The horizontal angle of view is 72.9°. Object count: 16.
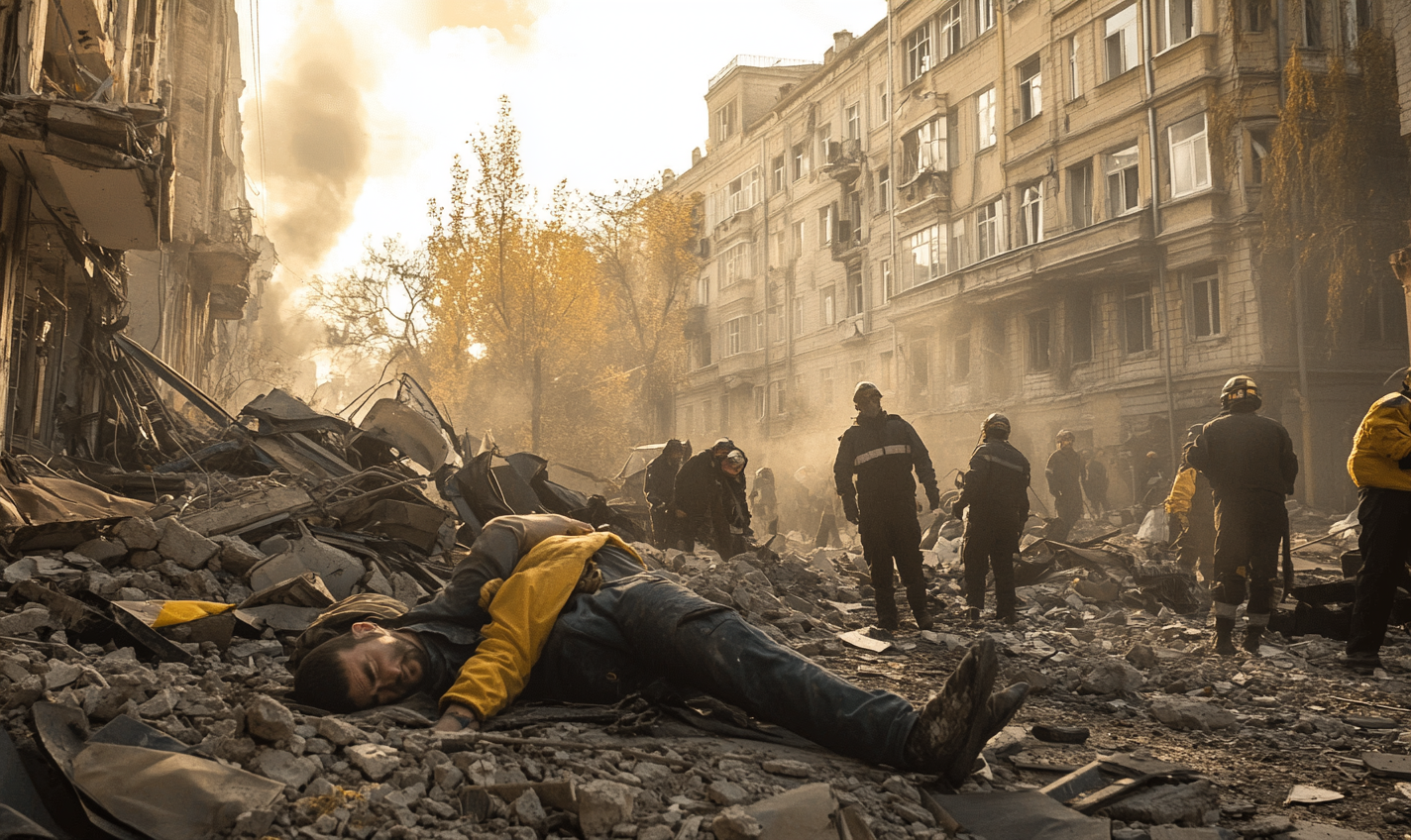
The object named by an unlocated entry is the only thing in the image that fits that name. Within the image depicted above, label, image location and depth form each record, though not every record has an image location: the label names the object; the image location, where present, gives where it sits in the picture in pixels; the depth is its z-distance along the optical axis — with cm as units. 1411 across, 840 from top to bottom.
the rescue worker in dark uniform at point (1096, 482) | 1928
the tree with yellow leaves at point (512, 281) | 2747
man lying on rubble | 314
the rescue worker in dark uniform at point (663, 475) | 1254
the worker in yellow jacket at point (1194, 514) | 1001
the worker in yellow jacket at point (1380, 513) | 569
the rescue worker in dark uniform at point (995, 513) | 832
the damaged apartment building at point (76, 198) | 733
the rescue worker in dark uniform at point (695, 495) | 1084
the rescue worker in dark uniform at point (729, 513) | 1068
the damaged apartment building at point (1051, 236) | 1911
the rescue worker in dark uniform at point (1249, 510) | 673
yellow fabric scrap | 473
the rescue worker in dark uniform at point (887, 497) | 789
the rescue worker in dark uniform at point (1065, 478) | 1570
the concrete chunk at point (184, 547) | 627
